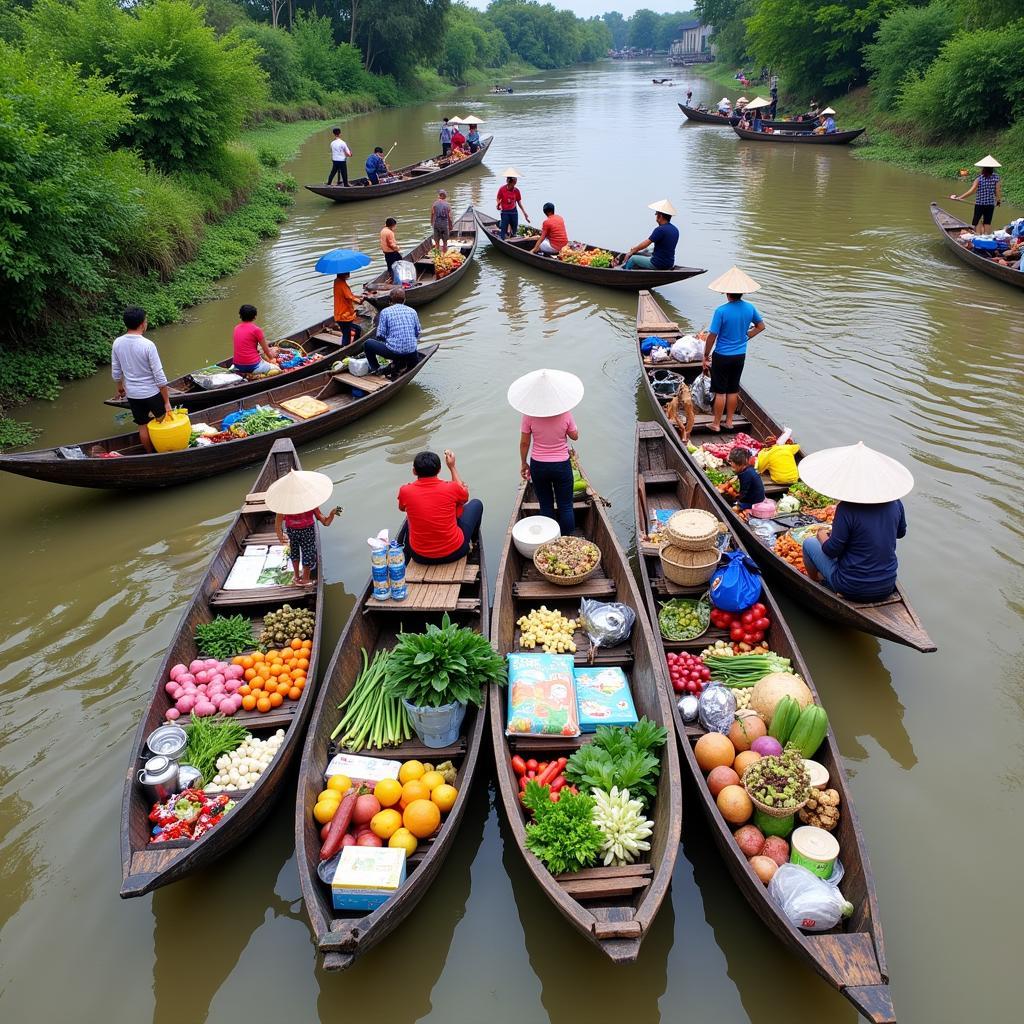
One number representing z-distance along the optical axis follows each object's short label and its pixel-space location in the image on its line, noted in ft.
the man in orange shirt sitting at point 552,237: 49.24
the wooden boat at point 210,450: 24.38
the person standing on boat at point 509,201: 50.62
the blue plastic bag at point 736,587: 18.03
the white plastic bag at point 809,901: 11.69
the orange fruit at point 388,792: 14.12
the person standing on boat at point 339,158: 68.23
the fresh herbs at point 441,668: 14.97
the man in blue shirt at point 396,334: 32.37
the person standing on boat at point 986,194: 47.32
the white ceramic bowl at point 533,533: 20.08
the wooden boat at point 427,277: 43.04
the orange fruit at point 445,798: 13.98
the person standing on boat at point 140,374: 25.23
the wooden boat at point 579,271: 42.22
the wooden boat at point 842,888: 10.52
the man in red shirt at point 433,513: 18.42
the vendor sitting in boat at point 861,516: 16.81
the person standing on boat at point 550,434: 20.25
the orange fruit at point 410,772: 14.58
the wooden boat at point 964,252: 42.14
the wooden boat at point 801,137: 90.68
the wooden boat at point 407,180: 67.46
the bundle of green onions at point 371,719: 15.65
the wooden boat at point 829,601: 17.13
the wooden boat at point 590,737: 11.00
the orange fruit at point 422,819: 13.58
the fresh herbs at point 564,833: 12.46
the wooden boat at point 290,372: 31.24
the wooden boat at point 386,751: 11.39
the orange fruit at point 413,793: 14.08
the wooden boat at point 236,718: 12.46
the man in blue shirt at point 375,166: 69.41
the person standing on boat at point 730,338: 26.27
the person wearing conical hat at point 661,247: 39.58
